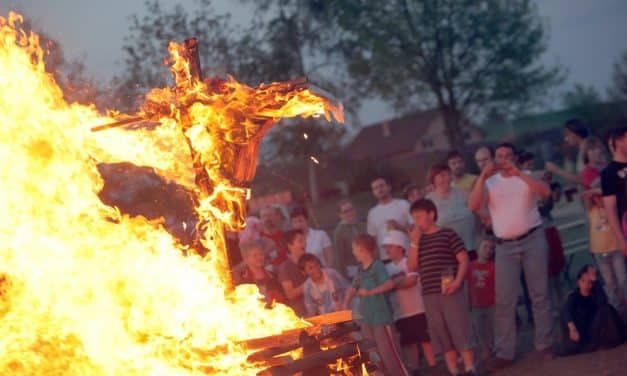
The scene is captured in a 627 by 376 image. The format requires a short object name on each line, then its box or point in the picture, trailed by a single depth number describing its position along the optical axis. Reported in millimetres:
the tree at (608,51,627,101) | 53125
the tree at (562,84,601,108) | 59709
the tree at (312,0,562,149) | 31156
